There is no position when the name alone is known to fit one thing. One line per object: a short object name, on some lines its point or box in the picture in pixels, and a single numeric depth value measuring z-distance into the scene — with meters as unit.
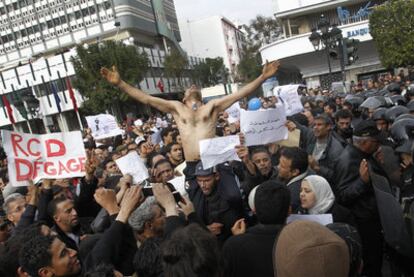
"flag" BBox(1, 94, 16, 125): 30.02
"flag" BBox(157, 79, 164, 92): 48.97
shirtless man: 4.82
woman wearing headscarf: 3.13
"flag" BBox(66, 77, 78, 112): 30.19
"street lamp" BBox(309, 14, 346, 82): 12.57
